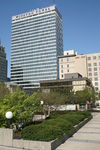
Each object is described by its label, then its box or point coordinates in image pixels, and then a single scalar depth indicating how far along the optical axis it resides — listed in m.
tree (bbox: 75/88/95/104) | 43.14
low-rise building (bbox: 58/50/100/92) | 74.30
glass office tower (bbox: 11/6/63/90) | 94.43
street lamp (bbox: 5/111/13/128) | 8.23
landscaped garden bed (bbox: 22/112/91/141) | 7.85
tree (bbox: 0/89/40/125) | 10.01
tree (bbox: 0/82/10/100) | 21.58
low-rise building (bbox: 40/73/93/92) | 60.63
